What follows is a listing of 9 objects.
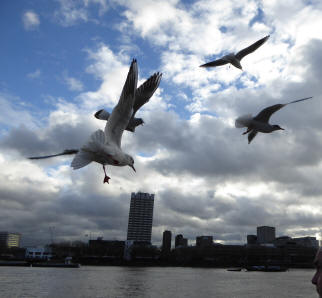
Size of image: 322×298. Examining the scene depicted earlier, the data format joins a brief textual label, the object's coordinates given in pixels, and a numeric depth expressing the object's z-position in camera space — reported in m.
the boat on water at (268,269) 78.44
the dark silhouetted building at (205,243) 117.41
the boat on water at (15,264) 72.66
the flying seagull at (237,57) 8.65
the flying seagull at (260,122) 8.43
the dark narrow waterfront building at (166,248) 110.49
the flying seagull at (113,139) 6.27
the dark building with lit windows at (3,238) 196.62
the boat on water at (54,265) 69.59
